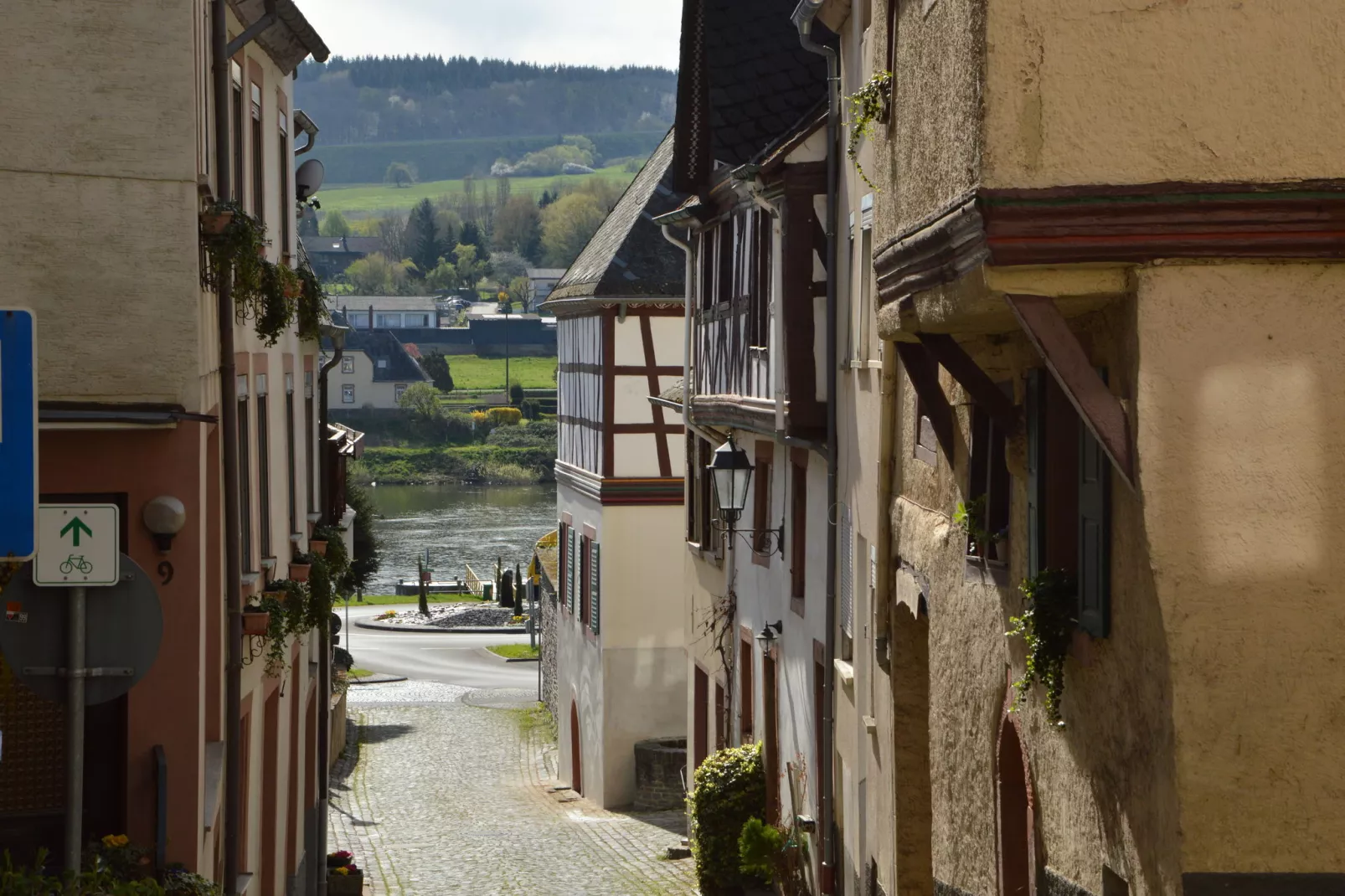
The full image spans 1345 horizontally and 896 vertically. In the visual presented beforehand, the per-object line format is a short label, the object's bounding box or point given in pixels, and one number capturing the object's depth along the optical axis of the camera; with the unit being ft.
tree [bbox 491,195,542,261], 648.38
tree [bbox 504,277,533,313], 544.13
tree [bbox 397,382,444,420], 403.54
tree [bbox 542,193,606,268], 627.05
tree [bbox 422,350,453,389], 433.07
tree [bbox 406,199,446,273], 599.98
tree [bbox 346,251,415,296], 577.43
